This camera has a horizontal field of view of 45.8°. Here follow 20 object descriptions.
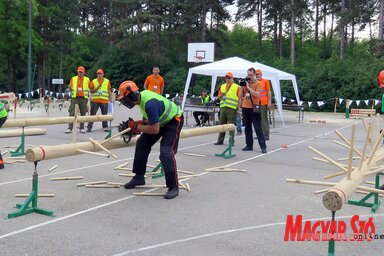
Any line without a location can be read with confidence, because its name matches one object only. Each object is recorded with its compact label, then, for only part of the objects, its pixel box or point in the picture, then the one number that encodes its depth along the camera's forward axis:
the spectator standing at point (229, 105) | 11.18
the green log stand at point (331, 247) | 3.78
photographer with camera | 10.02
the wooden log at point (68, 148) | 5.14
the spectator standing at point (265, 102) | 11.67
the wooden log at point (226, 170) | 8.03
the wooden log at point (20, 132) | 8.91
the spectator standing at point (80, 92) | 13.22
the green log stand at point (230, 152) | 9.45
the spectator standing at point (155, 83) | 13.59
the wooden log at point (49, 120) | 8.73
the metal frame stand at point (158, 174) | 7.41
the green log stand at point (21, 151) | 9.10
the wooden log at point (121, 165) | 7.93
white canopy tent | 16.61
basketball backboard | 25.83
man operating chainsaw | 5.76
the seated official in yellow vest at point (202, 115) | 16.86
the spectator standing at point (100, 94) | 13.45
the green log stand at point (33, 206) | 5.12
